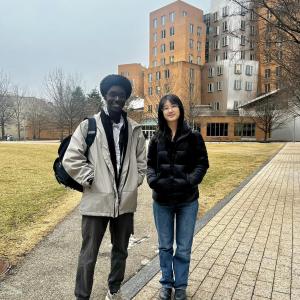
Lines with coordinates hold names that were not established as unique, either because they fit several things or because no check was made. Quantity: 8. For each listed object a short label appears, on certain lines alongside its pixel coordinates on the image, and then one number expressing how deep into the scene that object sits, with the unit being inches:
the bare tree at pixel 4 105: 1930.4
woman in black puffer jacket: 126.6
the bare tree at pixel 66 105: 1480.3
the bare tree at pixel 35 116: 2654.8
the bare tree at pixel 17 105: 2510.7
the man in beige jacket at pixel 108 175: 115.7
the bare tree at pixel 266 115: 2215.8
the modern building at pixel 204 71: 2503.7
